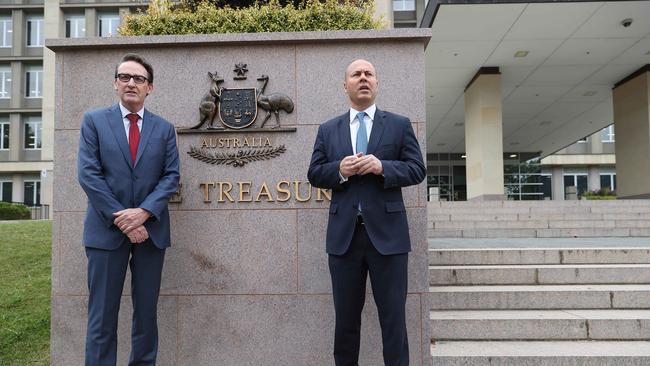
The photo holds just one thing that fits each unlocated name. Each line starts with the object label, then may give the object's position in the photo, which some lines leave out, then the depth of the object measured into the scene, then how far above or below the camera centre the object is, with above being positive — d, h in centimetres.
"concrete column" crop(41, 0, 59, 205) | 3719 +803
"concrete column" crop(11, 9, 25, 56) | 3884 +1267
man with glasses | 372 -5
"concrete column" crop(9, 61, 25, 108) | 3862 +878
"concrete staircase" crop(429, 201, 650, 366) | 462 -119
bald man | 364 -17
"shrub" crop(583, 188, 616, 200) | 3534 +8
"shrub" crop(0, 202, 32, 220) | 2453 -53
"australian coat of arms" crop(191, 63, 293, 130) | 490 +90
